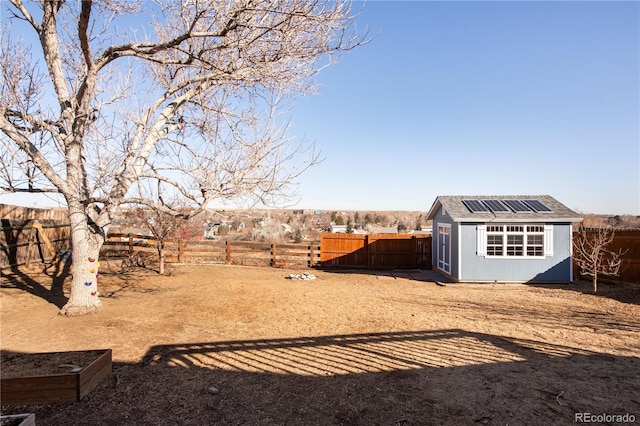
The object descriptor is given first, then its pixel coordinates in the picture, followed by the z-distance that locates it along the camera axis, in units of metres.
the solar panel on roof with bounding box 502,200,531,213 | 12.62
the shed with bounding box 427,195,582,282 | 12.02
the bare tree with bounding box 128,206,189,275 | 12.16
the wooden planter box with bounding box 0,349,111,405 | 3.33
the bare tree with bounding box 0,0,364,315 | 5.25
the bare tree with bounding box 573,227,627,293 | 10.44
